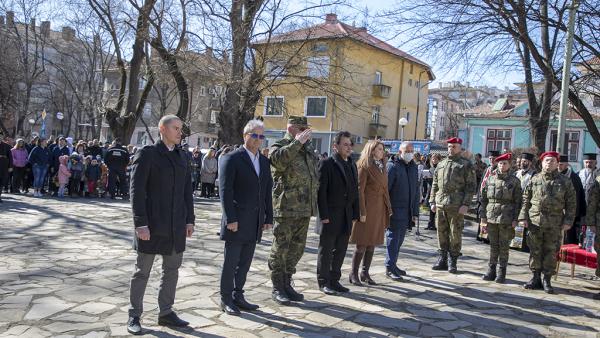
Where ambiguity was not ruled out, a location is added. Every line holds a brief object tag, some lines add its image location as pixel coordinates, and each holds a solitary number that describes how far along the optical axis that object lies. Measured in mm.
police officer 16328
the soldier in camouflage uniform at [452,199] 7969
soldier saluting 5703
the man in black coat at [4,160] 14289
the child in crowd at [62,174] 15664
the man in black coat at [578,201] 8242
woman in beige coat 6820
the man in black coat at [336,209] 6277
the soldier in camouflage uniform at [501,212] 7703
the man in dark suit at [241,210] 5273
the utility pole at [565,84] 11086
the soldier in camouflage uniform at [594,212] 7309
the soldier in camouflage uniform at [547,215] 7320
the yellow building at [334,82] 16172
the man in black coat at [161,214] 4570
